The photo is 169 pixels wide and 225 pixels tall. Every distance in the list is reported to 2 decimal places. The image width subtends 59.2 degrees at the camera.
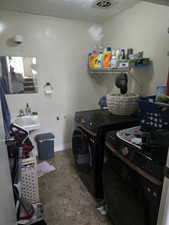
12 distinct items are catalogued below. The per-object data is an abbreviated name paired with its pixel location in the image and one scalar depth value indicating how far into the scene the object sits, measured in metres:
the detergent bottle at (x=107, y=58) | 2.18
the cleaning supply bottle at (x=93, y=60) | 2.48
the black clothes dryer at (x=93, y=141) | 1.54
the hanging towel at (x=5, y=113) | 1.33
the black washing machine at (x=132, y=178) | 0.89
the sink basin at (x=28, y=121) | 2.20
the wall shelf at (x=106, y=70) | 1.98
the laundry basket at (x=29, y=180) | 1.56
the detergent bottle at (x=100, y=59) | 2.35
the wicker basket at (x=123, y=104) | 1.74
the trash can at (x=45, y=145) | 2.55
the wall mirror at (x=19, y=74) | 2.21
